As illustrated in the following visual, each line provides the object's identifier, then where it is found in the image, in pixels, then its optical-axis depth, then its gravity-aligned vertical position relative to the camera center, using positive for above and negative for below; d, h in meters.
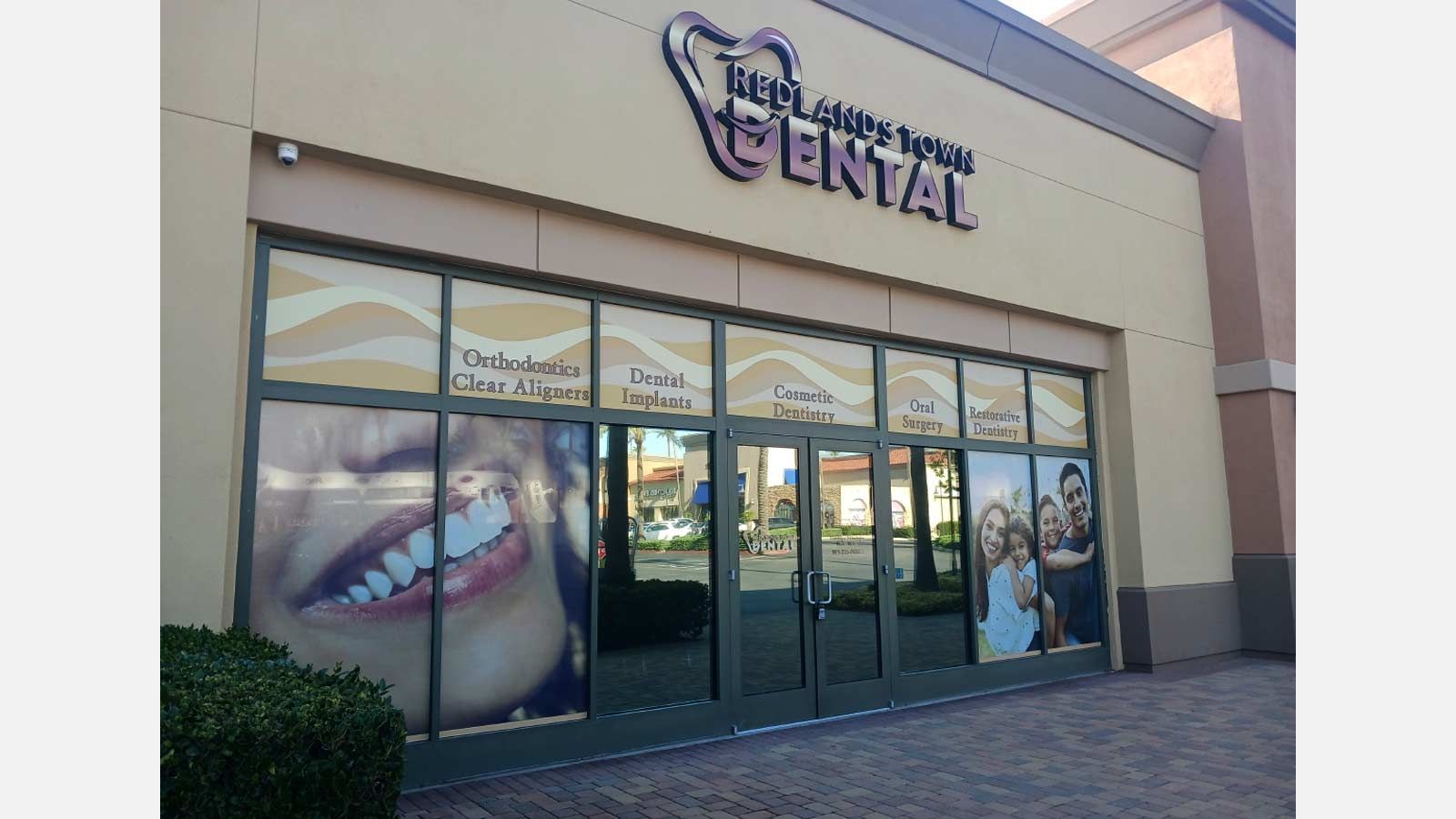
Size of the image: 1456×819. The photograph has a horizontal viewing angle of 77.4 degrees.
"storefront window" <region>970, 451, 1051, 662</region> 10.67 -0.57
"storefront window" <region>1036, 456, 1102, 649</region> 11.56 -0.47
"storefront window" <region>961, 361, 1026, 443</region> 11.09 +1.39
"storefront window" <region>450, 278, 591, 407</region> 7.24 +1.43
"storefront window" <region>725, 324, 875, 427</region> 8.94 +1.45
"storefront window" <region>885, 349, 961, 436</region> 10.29 +1.39
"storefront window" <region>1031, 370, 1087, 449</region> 11.92 +1.38
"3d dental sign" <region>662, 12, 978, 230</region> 8.45 +3.89
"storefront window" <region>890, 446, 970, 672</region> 9.91 -0.51
